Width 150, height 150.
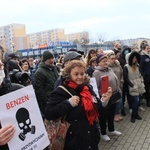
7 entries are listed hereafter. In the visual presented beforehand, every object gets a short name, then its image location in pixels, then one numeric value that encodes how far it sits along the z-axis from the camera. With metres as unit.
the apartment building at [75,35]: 87.88
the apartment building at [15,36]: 84.88
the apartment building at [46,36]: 98.00
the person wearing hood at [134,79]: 6.09
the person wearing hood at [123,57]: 6.82
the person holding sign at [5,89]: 1.65
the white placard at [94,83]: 4.54
